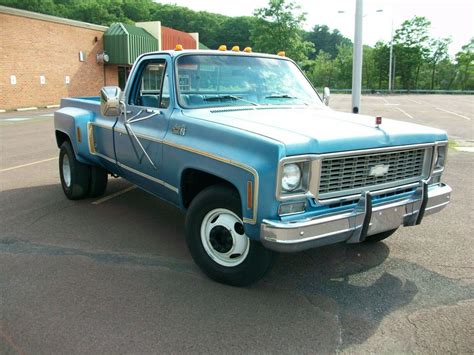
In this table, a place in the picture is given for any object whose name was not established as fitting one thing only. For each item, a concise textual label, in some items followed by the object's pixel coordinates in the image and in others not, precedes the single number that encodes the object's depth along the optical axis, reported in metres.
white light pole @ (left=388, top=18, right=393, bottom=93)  64.94
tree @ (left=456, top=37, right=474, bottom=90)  71.56
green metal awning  32.47
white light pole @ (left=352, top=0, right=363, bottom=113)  12.08
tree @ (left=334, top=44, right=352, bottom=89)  79.50
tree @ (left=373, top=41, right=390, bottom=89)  74.19
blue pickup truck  3.24
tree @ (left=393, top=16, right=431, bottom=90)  69.62
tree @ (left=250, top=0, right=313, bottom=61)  53.25
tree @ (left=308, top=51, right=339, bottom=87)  82.00
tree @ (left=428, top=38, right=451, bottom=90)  71.25
